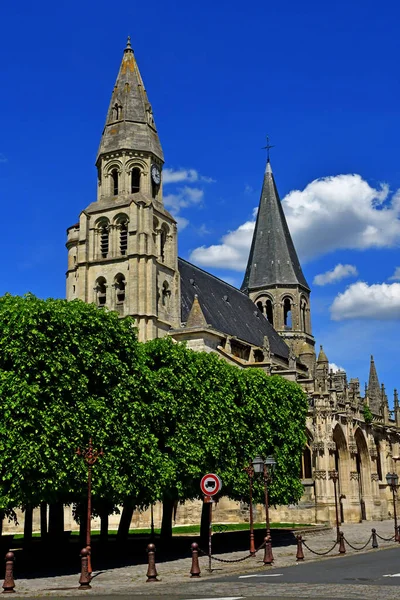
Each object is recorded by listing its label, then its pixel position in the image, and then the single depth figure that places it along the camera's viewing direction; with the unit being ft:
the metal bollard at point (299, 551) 75.72
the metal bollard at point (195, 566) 63.36
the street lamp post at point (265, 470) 72.64
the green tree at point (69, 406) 68.85
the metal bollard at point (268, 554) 72.41
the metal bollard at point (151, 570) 61.57
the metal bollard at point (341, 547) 83.25
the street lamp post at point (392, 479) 112.92
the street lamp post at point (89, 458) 63.62
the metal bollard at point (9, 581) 55.52
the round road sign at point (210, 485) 63.05
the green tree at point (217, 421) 88.48
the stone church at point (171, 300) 161.79
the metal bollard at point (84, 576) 57.25
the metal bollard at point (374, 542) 92.05
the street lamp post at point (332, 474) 149.59
